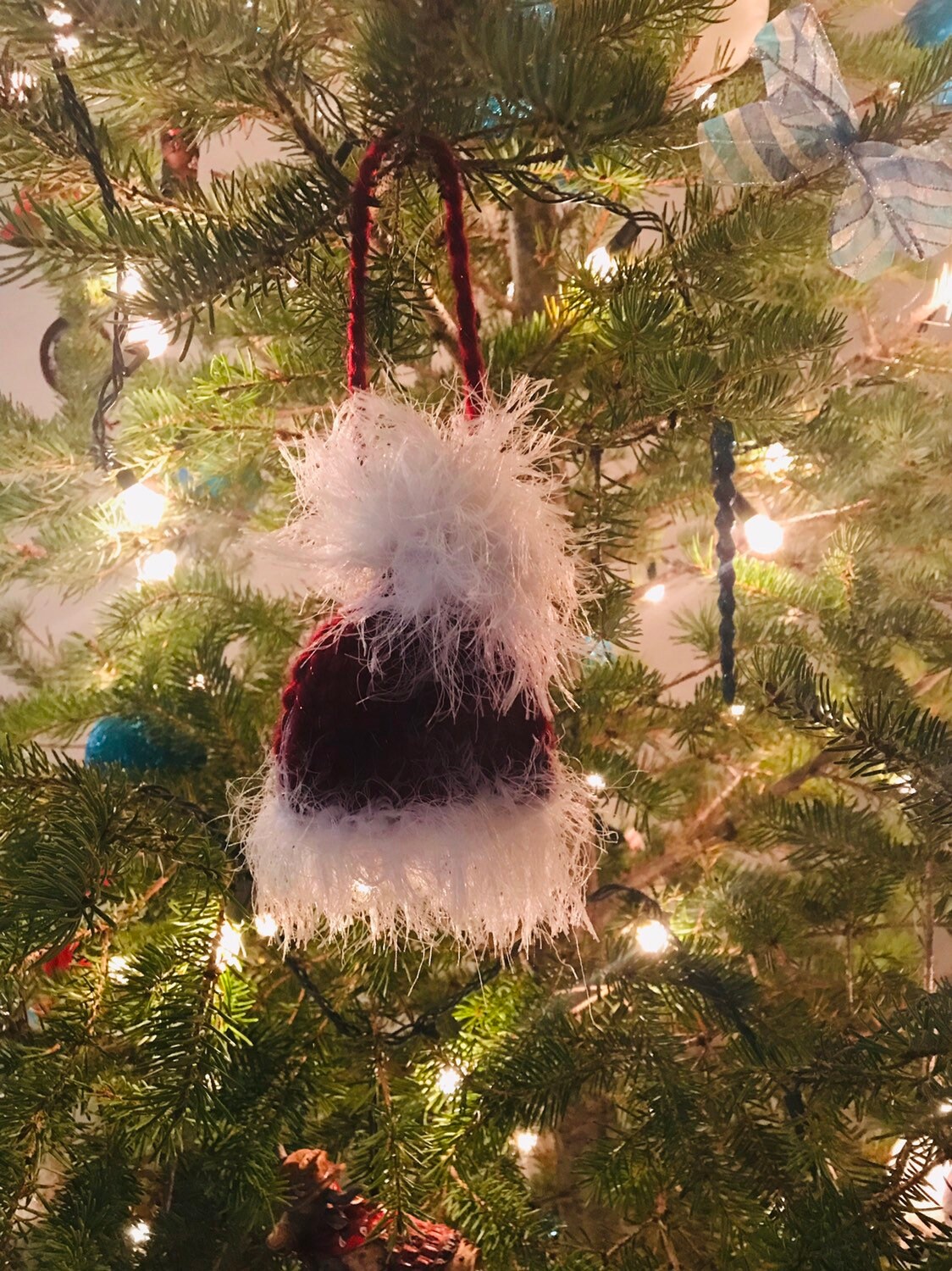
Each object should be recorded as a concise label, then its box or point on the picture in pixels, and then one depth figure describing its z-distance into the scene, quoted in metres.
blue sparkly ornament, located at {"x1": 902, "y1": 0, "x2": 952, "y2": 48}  0.87
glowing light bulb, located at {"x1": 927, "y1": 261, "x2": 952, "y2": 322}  0.80
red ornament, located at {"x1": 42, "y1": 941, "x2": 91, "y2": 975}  0.53
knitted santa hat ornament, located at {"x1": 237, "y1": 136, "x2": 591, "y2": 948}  0.35
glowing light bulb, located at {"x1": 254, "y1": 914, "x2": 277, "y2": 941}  0.53
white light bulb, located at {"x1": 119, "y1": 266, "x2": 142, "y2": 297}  0.41
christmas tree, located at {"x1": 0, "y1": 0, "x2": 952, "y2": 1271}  0.38
